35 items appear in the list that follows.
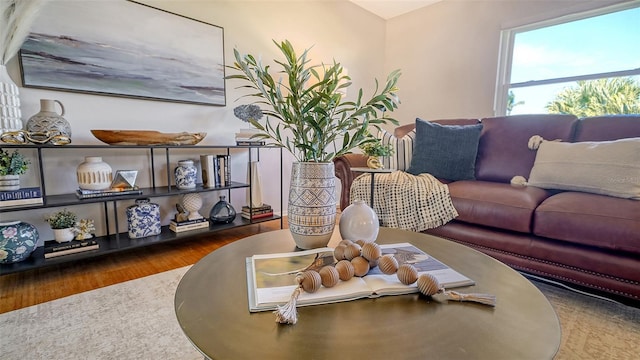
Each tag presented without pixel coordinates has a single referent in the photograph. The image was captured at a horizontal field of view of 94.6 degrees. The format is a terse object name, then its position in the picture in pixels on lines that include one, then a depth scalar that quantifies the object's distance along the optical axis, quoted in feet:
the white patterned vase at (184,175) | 6.91
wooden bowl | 5.73
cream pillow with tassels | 4.66
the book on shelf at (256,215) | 7.96
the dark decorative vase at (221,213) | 7.44
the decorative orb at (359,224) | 3.04
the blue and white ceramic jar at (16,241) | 4.83
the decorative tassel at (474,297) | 2.09
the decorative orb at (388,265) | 2.40
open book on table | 2.13
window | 8.09
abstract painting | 5.70
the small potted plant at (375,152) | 6.66
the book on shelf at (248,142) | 7.72
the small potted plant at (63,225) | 5.53
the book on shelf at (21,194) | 4.80
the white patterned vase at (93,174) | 5.60
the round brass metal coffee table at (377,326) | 1.63
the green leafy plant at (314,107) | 2.80
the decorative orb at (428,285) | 2.17
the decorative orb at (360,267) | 2.43
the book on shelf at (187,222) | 6.80
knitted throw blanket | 5.74
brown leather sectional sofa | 4.01
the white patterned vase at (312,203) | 2.89
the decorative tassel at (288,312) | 1.86
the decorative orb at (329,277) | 2.24
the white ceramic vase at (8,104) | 4.91
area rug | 3.33
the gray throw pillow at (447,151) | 6.92
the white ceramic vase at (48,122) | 5.06
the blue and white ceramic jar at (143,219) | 6.24
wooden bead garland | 2.03
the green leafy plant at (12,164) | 4.87
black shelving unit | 4.97
